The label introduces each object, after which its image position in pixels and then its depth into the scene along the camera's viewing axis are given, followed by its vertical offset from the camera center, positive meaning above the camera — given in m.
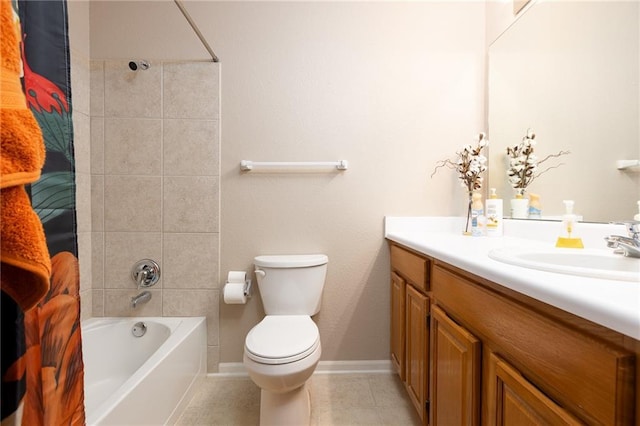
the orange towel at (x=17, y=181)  0.35 +0.04
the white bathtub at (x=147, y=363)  1.07 -0.74
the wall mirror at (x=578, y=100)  0.94 +0.46
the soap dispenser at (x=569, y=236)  1.00 -0.09
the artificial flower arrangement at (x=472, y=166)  1.55 +0.25
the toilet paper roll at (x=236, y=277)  1.59 -0.38
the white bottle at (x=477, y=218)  1.47 -0.04
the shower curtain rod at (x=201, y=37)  1.23 +0.91
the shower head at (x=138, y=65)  1.60 +0.84
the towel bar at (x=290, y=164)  1.64 +0.27
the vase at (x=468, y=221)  1.57 -0.06
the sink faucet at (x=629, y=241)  0.78 -0.09
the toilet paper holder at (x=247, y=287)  1.58 -0.44
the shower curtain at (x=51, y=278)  0.40 -0.10
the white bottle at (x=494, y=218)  1.45 -0.04
